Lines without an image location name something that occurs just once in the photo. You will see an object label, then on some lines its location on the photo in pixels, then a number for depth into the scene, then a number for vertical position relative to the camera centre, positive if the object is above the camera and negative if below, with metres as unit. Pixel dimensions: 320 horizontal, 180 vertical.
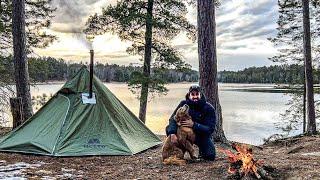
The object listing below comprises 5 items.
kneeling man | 5.28 -0.74
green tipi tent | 6.27 -1.03
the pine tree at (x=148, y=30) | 11.87 +2.24
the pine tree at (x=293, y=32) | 12.87 +2.31
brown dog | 5.23 -1.13
